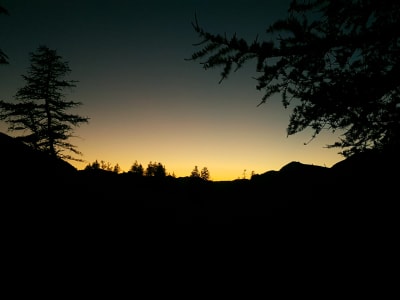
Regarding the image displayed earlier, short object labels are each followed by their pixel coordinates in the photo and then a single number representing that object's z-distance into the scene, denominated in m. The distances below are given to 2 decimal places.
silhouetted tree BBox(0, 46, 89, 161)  19.44
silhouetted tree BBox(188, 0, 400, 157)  2.22
